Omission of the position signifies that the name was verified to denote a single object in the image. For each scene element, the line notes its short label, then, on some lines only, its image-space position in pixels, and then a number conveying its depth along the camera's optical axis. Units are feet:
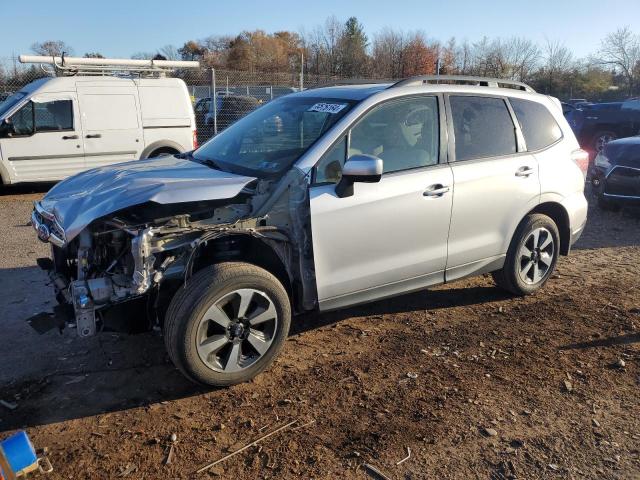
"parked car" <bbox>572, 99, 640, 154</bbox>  45.29
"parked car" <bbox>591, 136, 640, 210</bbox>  27.45
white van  31.76
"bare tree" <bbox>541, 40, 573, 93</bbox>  126.52
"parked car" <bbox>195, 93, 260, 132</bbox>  49.34
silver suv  11.00
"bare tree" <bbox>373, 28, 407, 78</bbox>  139.33
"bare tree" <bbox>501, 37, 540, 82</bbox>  126.41
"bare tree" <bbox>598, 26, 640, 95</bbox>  136.46
